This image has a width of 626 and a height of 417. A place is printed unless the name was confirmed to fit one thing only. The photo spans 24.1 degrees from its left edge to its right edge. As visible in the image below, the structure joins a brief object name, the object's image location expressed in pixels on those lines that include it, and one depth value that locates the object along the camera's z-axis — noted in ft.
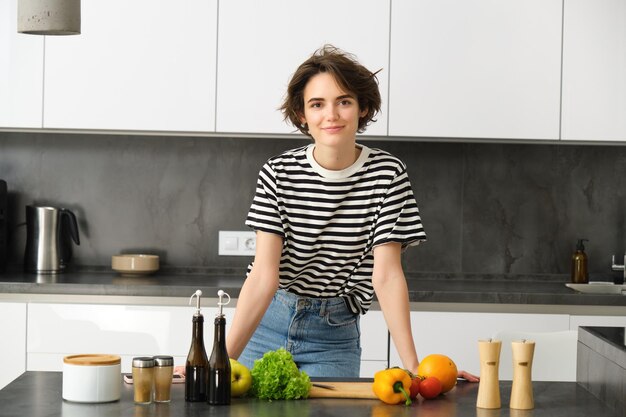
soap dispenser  14.81
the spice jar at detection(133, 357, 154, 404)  8.68
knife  9.15
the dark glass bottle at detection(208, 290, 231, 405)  8.70
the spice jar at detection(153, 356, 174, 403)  8.71
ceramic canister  8.69
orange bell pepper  8.80
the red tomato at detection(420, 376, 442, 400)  8.97
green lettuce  8.84
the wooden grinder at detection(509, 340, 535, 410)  8.75
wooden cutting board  8.99
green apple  8.86
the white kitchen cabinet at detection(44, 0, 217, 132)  14.08
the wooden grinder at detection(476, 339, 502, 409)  8.73
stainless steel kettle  14.56
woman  10.11
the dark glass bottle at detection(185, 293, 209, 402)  8.77
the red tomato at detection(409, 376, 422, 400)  8.93
